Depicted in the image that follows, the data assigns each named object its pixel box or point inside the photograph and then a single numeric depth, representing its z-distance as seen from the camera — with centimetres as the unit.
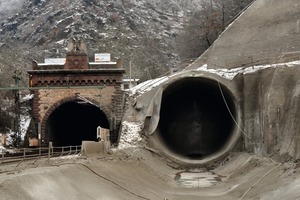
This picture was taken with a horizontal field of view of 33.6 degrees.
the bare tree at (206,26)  5450
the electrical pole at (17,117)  3156
